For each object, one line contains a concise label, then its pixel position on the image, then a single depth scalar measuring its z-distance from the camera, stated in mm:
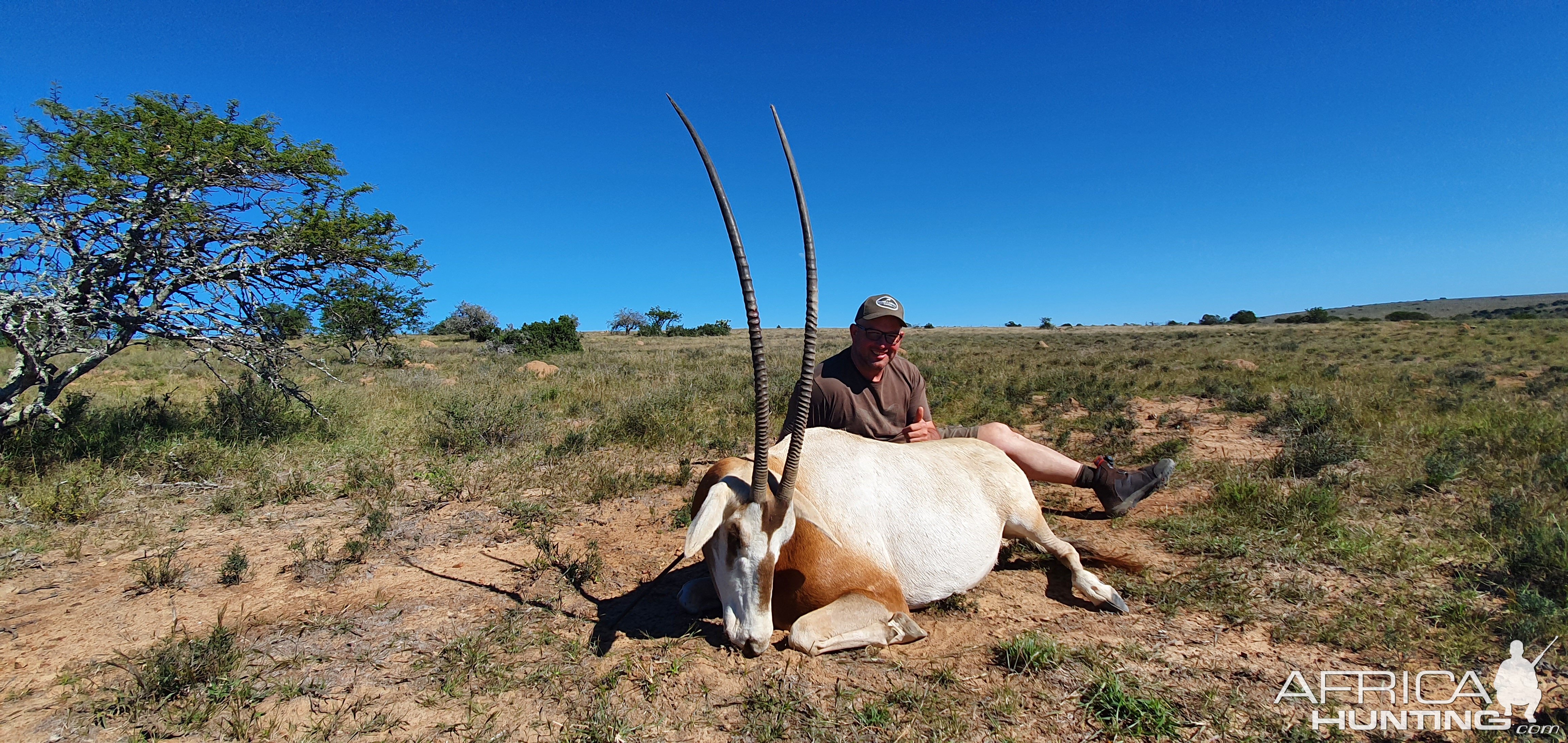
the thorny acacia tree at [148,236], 5461
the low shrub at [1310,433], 5719
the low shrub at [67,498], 4684
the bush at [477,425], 7219
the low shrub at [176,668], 2564
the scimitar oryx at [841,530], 2727
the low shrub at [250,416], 7301
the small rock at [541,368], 15797
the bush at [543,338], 25359
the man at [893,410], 4367
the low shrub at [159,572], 3740
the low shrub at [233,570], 3840
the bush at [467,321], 44469
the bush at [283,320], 7078
